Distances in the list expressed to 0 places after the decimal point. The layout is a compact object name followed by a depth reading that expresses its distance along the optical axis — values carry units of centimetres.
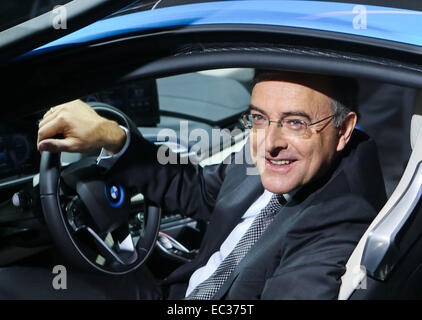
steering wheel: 184
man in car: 150
